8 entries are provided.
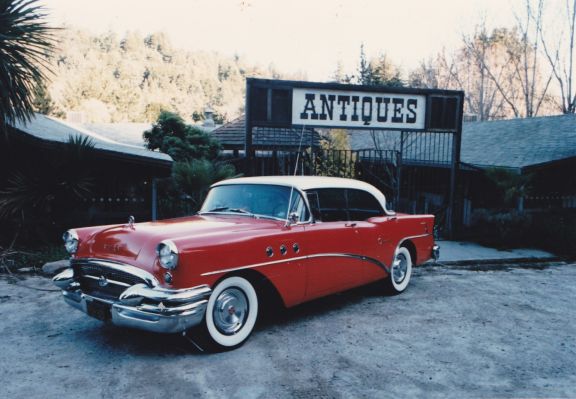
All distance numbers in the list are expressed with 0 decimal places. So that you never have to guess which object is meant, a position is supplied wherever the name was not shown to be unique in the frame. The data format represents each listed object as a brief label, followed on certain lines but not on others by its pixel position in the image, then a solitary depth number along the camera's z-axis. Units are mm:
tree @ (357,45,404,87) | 27672
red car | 4070
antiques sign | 9844
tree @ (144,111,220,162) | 15992
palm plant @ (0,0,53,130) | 8406
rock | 7547
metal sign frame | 9570
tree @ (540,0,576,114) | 26359
